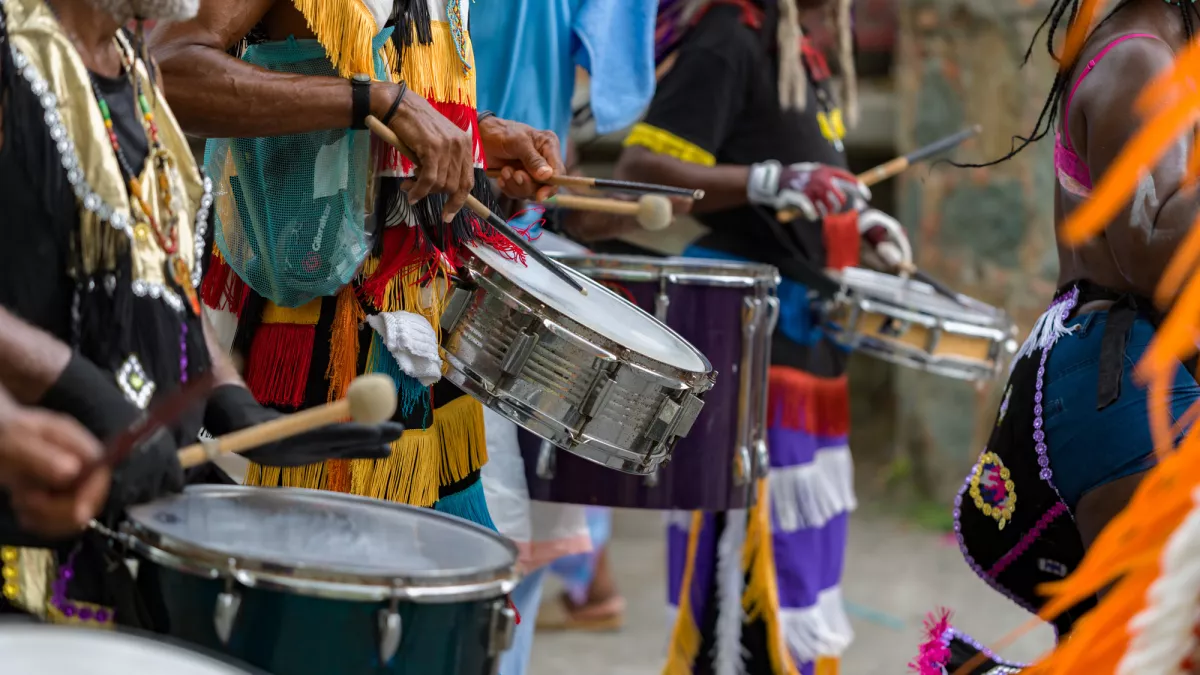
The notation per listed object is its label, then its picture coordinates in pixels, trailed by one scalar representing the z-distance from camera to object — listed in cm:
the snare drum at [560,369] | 440
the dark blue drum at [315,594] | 288
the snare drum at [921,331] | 743
